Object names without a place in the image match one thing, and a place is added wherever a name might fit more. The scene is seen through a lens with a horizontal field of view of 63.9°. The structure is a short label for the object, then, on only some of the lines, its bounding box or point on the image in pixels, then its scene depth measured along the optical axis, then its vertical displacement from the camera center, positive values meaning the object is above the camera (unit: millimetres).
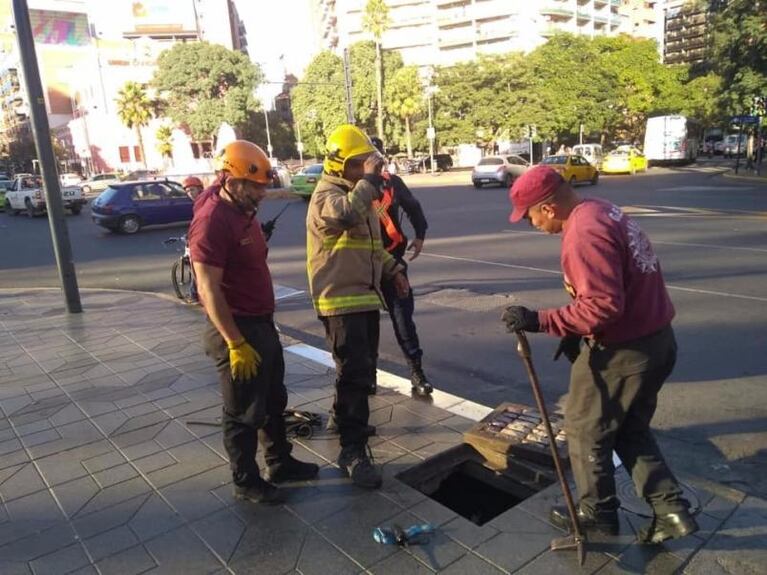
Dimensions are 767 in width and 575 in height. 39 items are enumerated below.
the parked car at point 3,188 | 30756 -568
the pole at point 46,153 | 7168 +248
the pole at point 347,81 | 23578 +2873
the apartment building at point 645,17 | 92500 +18481
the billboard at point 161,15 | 86438 +20807
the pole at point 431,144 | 42531 +342
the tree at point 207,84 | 56625 +7323
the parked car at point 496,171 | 26969 -1149
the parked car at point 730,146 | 49344 -1340
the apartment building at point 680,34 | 121544 +20248
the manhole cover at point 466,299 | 7332 -1864
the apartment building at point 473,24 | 72125 +14649
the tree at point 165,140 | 62219 +2629
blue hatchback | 17438 -1080
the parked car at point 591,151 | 42278 -865
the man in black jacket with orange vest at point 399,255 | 4578 -782
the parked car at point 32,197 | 25406 -932
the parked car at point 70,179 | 49291 -573
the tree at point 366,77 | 54062 +6566
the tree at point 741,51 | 20922 +2704
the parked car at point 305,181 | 26234 -1008
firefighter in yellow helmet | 3250 -646
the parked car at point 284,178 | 33062 -1068
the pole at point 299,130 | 57125 +2552
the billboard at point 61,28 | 87062 +20406
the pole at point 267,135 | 55694 +2251
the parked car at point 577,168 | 26734 -1223
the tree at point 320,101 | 55781 +4998
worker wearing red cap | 2328 -797
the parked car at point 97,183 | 44025 -885
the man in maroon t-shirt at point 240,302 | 2875 -674
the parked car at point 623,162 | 33781 -1414
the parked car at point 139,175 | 42872 -504
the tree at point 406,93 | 51688 +4728
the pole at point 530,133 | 49156 +738
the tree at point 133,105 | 59688 +6111
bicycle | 8523 -1535
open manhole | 3363 -1847
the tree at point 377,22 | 51281 +10717
